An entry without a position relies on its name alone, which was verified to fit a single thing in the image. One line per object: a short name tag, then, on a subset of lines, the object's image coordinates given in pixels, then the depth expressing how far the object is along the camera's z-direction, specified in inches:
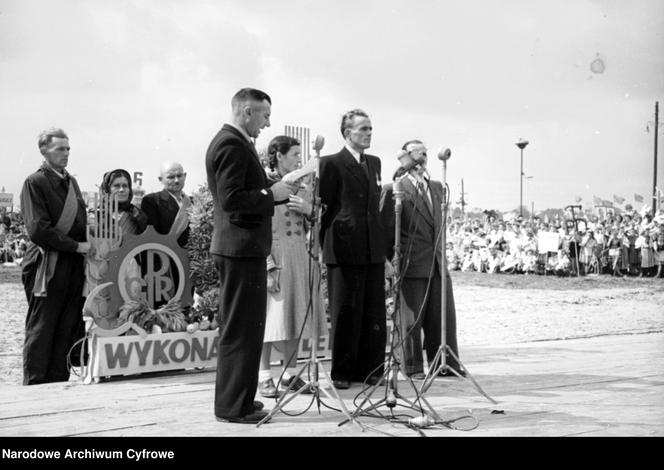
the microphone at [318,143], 177.0
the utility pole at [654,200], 826.9
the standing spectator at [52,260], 240.8
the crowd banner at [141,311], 238.2
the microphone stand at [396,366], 176.6
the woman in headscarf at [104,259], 244.1
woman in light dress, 218.1
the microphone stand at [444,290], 201.0
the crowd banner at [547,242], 863.7
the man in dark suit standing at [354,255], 230.2
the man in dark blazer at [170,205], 274.7
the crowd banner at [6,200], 1235.4
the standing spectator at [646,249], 785.5
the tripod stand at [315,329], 174.9
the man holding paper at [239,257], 171.9
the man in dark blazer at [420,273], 252.2
